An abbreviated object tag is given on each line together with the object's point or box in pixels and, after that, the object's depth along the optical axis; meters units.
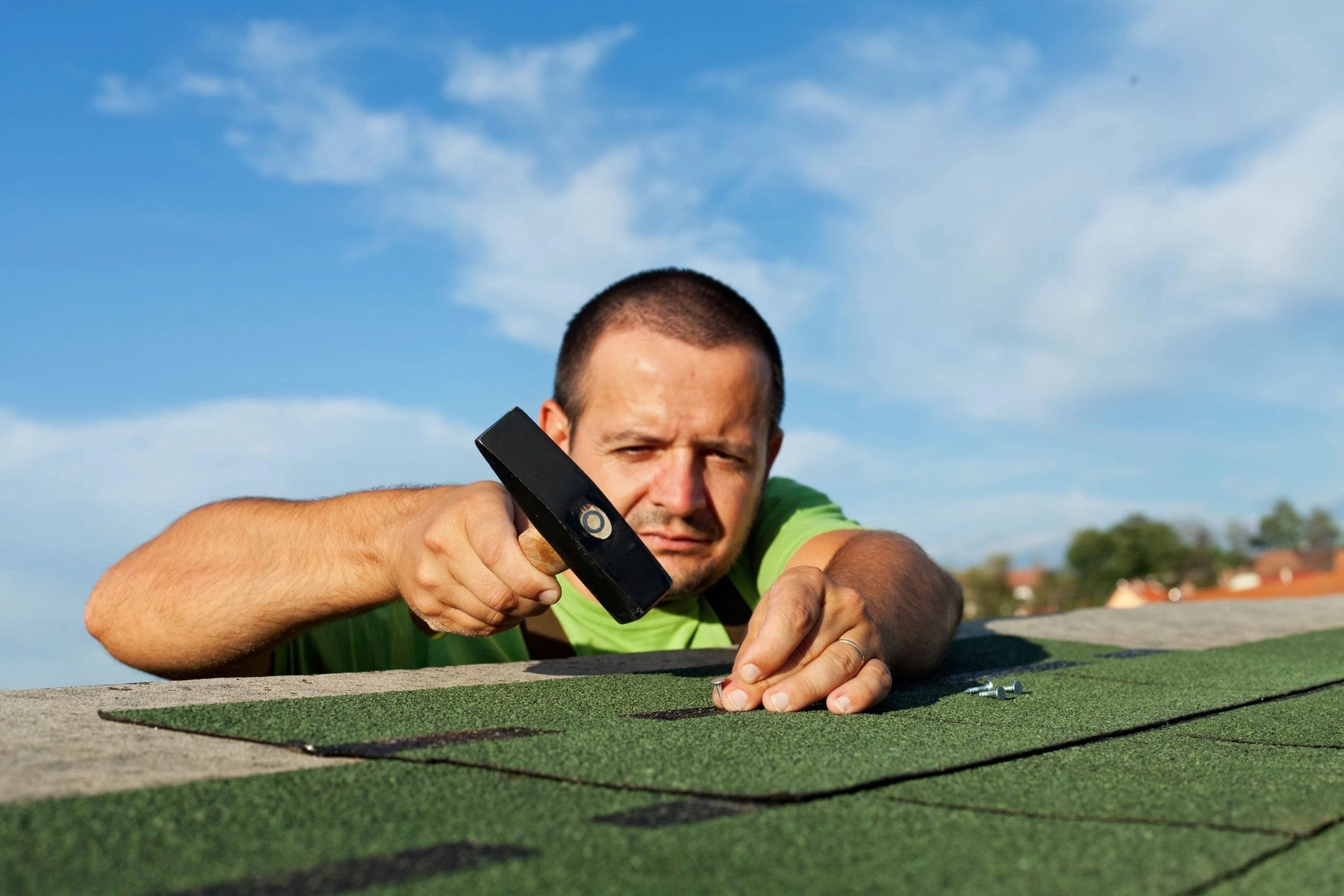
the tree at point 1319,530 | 78.14
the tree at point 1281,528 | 79.34
